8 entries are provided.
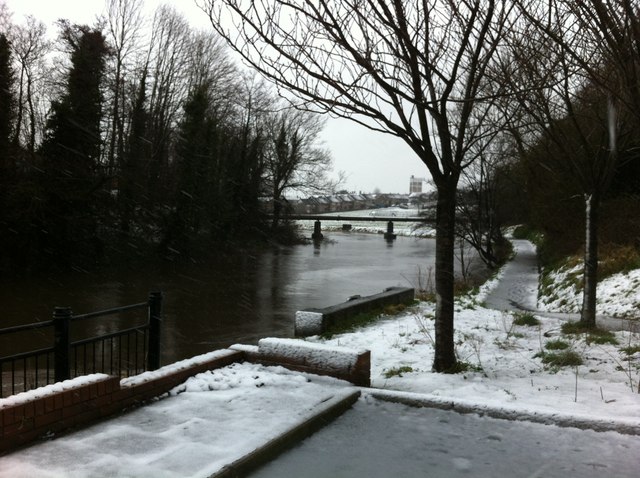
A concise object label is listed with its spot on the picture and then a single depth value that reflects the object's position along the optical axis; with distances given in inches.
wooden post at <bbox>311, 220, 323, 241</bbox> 2130.2
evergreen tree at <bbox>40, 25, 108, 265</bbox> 991.6
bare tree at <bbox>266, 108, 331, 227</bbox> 2000.5
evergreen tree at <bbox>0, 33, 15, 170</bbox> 889.5
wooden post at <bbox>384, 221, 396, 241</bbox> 2324.1
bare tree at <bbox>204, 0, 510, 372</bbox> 225.5
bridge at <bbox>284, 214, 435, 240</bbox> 2130.9
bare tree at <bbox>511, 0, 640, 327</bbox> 200.5
